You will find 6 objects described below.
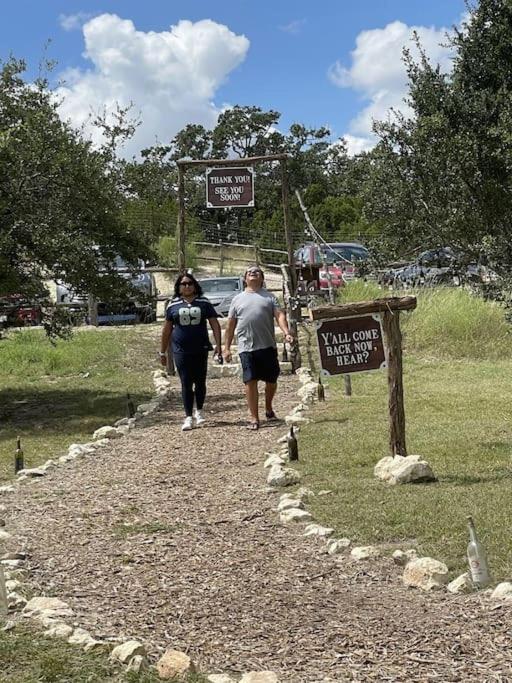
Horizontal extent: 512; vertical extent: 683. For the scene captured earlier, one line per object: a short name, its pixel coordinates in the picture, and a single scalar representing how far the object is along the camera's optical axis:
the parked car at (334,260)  20.05
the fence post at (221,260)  29.49
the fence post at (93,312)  21.87
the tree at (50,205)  11.41
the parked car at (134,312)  21.69
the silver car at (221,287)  23.22
